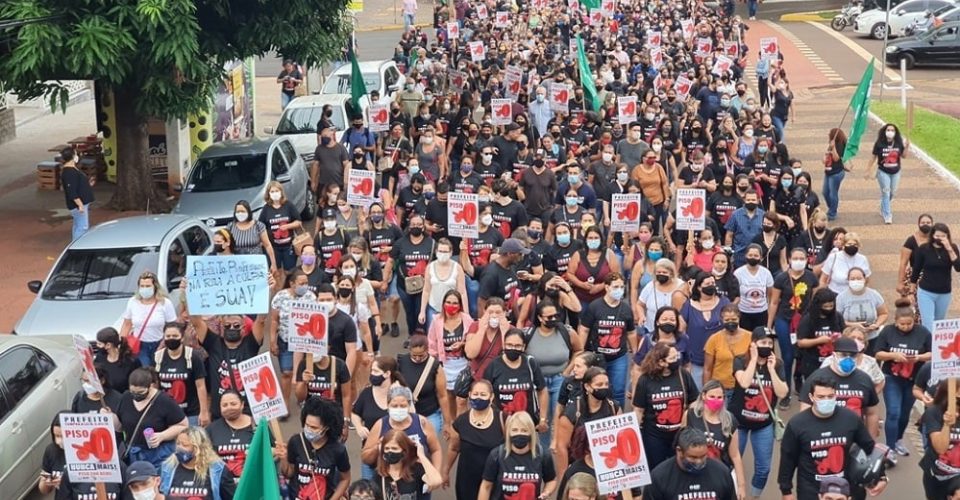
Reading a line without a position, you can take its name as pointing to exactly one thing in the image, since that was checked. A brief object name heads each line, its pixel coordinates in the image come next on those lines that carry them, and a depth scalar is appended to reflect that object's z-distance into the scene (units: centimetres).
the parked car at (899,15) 4134
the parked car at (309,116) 2295
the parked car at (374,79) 2697
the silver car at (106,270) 1284
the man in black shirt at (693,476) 780
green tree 1736
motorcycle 4503
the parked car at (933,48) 3484
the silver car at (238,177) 1783
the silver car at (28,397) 1024
